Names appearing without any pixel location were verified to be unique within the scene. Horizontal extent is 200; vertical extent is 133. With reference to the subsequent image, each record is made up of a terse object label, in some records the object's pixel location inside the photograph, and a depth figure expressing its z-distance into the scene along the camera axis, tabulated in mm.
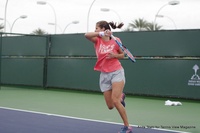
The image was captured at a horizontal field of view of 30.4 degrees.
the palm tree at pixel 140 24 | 52031
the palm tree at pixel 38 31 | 60841
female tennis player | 5645
